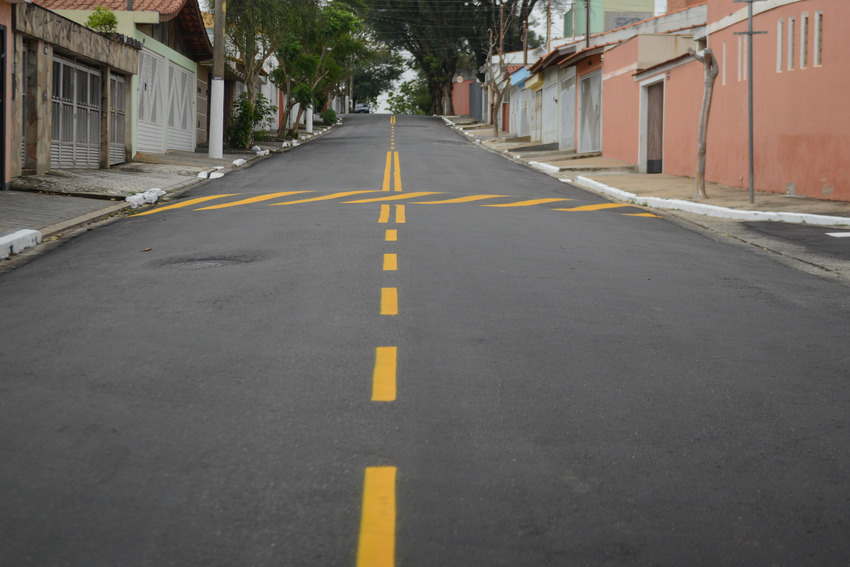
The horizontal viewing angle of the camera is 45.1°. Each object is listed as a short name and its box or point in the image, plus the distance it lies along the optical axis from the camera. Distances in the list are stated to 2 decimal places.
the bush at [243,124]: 36.41
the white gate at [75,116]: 21.66
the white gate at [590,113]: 37.66
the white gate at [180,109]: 33.12
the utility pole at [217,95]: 31.11
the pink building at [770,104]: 17.97
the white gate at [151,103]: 29.12
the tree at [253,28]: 36.03
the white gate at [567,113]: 42.22
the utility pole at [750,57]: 17.59
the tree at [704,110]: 18.78
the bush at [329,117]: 65.06
